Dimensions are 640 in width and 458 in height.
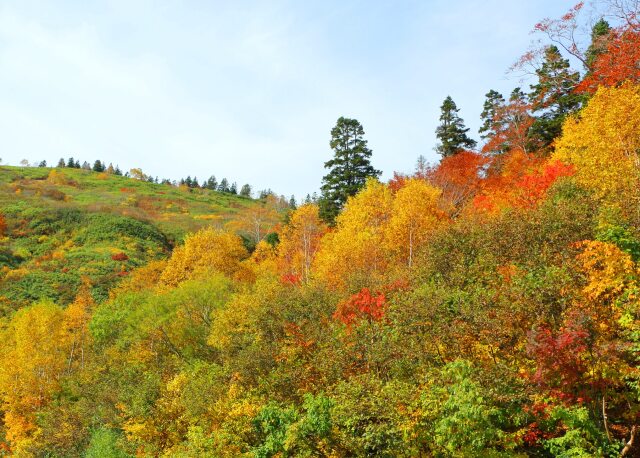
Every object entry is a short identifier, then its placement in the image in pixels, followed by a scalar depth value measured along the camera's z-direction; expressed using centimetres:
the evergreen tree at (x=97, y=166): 17775
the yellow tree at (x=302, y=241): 4987
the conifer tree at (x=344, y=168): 5762
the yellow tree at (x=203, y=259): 4556
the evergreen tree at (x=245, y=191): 19805
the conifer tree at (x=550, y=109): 4672
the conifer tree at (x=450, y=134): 5952
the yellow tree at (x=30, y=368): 3619
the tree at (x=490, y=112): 5770
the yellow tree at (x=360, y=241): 3369
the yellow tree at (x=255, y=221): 9850
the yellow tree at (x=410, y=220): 3516
